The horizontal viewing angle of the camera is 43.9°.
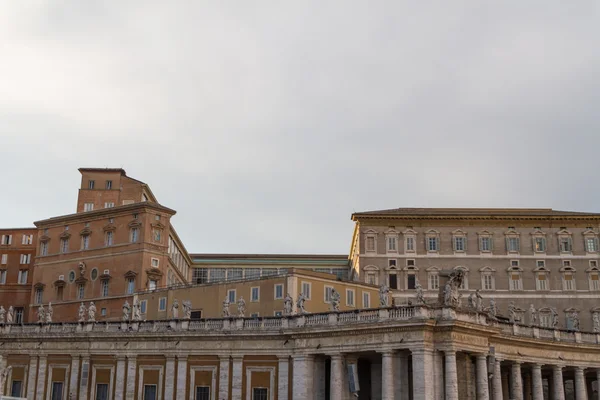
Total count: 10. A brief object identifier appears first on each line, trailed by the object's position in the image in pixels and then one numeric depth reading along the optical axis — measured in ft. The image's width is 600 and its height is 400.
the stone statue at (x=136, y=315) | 183.93
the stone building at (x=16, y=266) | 303.48
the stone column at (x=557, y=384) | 177.74
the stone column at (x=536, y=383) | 173.47
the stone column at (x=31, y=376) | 189.98
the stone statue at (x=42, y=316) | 206.95
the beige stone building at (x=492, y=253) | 282.77
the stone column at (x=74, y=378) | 183.83
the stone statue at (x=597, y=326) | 198.80
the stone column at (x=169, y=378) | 172.04
